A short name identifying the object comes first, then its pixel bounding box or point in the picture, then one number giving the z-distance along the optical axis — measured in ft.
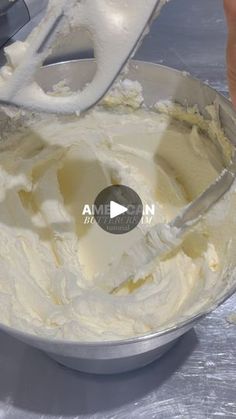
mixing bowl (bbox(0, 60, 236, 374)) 2.17
